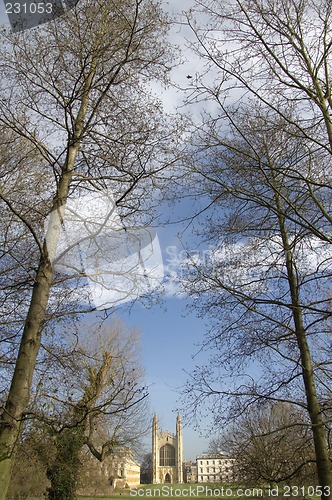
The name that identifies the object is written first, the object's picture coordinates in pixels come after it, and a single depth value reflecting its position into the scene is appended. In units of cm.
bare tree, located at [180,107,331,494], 480
